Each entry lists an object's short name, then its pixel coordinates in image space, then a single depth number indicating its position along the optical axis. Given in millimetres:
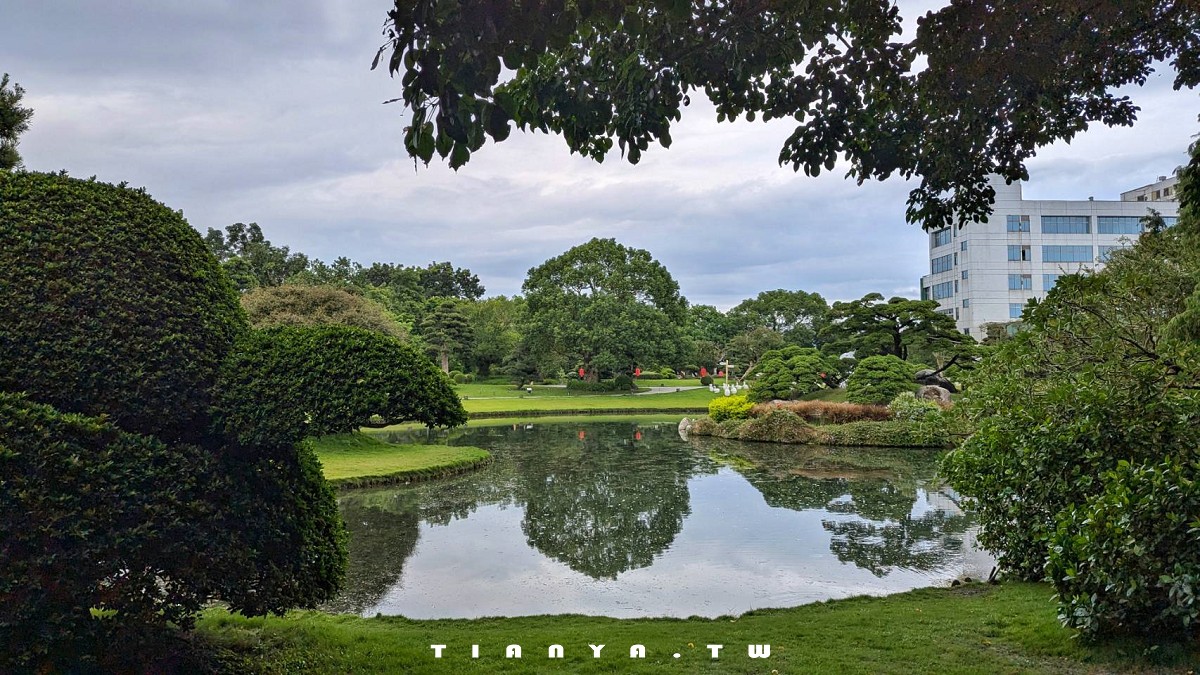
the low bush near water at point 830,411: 21781
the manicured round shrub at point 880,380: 22938
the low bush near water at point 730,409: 23953
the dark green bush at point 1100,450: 3658
